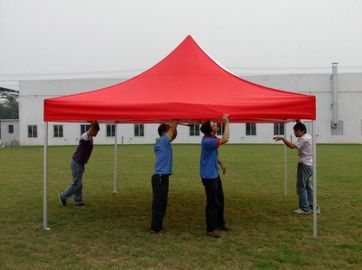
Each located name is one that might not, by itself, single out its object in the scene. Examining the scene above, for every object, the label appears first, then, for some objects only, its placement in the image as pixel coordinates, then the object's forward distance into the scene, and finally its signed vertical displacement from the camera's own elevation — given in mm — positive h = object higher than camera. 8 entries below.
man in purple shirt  8203 -355
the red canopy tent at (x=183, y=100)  6055 +546
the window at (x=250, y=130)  40141 +783
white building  38688 +1986
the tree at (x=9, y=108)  76681 +5218
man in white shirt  7570 -368
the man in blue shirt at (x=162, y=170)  6320 -436
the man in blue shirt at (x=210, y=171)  6133 -440
